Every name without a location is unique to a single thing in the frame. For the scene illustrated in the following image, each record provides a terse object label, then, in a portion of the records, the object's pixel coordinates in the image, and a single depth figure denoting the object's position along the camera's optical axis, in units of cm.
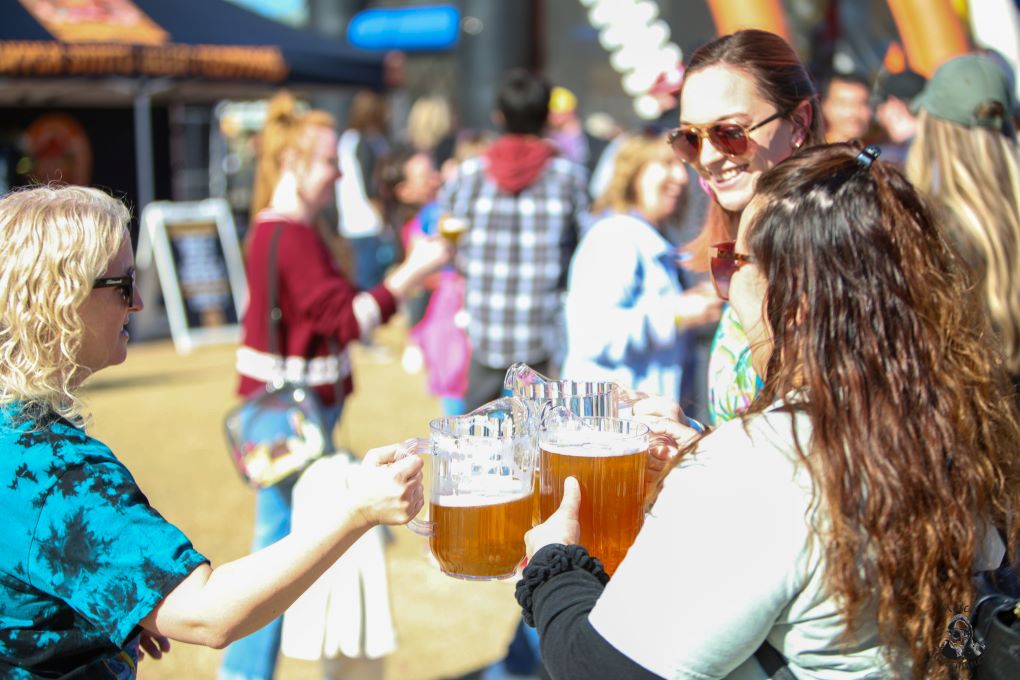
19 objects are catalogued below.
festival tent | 946
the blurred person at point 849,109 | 584
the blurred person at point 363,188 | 1046
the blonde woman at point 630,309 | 364
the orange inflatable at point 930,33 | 755
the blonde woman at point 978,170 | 297
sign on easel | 1062
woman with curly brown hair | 134
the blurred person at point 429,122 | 1109
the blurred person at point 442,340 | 516
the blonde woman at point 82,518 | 165
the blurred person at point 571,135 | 1046
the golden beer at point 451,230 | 432
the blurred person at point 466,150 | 757
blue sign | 1772
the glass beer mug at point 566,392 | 178
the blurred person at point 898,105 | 496
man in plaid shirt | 484
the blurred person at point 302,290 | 384
